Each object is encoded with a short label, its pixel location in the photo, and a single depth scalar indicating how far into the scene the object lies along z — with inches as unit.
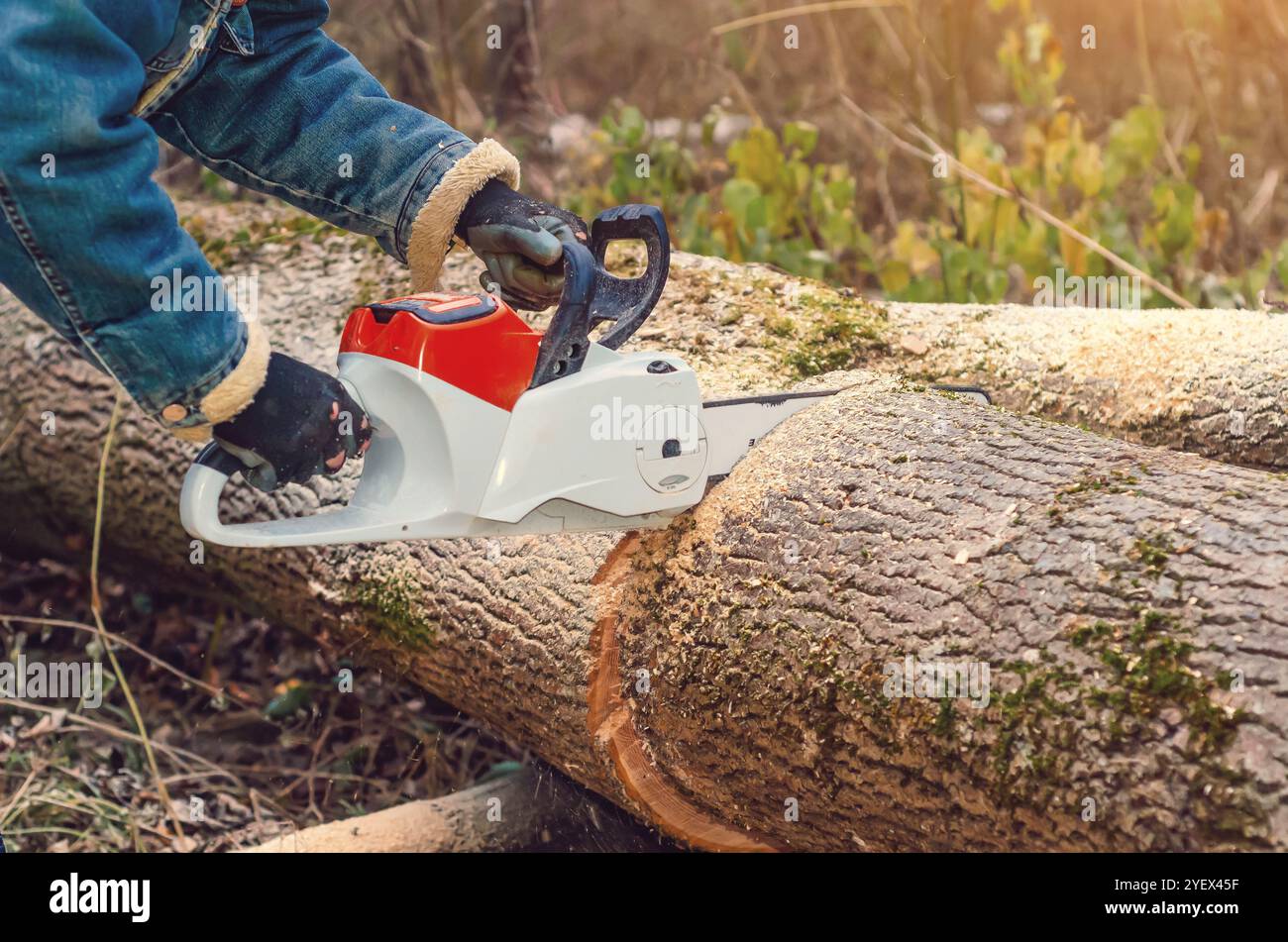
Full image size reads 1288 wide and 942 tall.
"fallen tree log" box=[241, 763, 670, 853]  94.8
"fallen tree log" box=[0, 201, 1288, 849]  56.5
